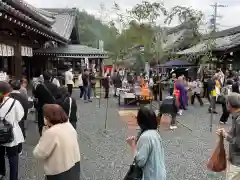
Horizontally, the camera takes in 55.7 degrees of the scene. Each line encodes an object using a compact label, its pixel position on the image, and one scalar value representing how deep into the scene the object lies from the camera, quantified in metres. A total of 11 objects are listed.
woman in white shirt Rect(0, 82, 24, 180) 2.97
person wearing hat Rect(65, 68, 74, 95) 10.72
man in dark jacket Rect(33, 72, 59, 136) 4.17
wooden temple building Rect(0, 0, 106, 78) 6.23
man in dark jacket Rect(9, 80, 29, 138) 3.79
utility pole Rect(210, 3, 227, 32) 24.35
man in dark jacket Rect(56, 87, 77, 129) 3.67
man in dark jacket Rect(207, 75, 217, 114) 7.93
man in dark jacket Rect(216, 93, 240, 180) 2.30
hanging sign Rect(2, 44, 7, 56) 6.99
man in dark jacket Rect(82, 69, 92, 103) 10.56
